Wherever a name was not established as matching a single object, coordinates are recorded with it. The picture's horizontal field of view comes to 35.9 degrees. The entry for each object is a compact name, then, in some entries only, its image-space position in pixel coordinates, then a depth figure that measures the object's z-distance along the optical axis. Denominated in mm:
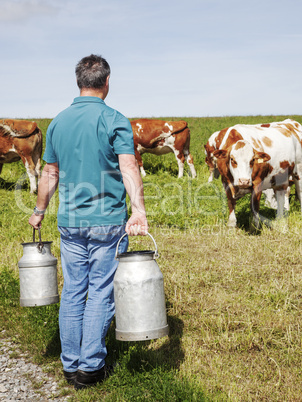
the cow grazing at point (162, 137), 15750
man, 3180
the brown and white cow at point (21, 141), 12602
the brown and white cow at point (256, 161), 7648
